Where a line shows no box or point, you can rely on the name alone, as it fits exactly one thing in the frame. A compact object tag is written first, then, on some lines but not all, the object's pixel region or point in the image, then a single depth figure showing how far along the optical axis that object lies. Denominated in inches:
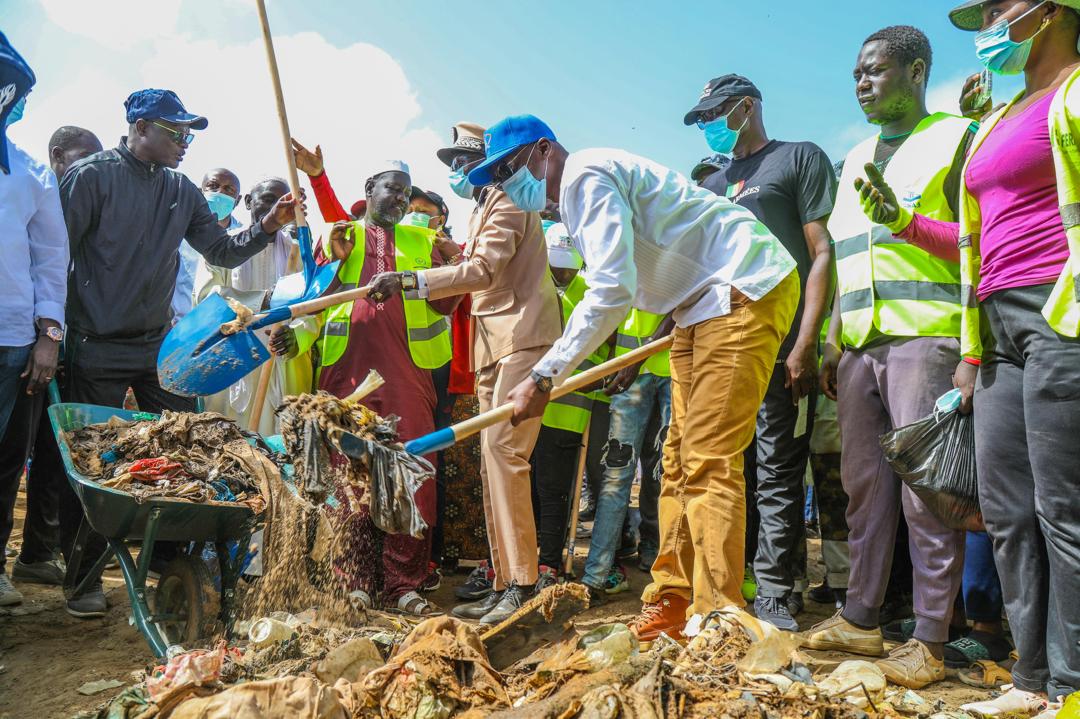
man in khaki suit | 168.6
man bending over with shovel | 129.3
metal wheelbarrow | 135.0
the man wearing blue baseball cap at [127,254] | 190.9
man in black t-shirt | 164.1
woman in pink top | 104.4
